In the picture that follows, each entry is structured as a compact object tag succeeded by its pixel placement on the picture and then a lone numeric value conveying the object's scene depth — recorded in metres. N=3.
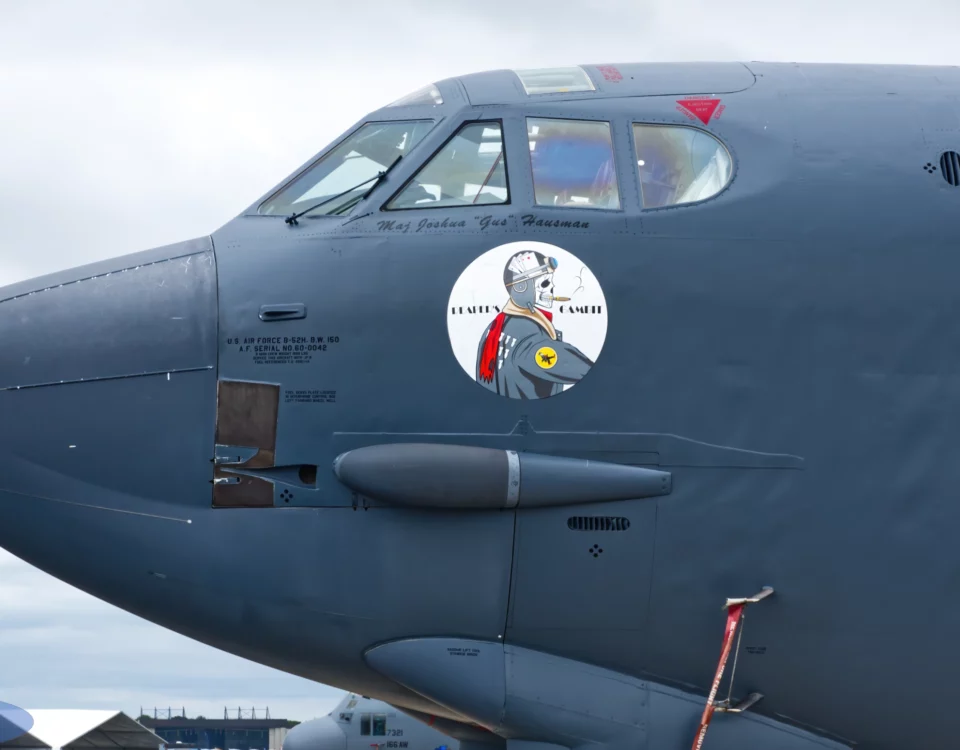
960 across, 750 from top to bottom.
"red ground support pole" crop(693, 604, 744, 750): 13.77
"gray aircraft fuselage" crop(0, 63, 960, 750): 13.81
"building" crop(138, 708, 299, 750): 150.80
